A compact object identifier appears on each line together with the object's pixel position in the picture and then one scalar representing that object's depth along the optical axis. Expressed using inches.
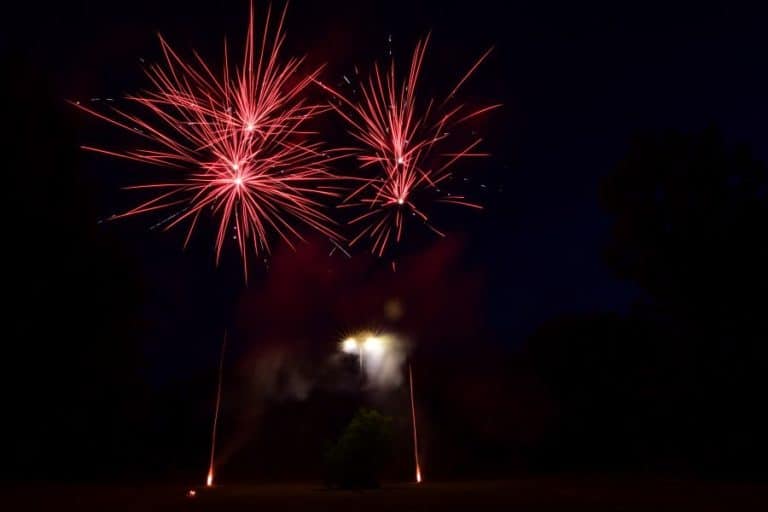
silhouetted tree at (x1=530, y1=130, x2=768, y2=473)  730.2
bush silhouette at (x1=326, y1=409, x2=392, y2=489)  674.2
